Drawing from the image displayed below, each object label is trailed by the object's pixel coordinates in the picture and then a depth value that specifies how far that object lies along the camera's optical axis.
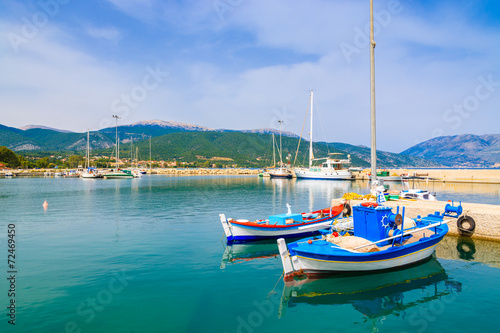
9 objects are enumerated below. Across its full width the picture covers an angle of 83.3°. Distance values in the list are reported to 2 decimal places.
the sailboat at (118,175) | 109.44
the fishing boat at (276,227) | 17.75
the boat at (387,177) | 79.12
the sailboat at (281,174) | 101.50
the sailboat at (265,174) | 120.93
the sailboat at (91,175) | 104.94
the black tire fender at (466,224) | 18.14
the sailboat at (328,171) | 91.88
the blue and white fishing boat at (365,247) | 11.42
